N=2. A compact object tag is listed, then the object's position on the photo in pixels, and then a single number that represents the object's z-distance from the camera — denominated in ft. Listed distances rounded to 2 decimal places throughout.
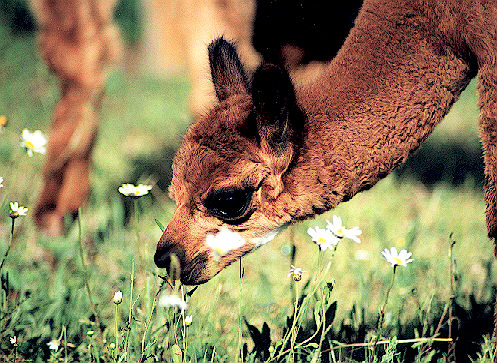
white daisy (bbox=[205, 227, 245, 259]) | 14.14
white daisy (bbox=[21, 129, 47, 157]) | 15.46
